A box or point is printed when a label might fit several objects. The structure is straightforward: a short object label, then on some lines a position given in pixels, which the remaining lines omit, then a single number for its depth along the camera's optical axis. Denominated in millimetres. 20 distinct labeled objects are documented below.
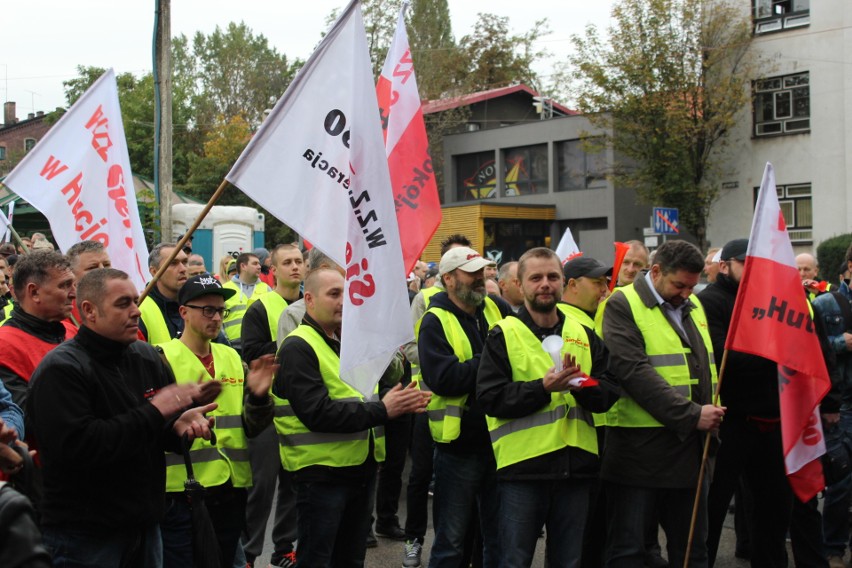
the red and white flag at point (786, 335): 5578
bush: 25641
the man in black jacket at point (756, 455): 5926
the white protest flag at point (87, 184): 6441
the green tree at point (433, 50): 43750
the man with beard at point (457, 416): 5609
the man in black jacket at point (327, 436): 5008
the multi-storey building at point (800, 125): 29562
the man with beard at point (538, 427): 5016
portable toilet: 24812
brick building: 83875
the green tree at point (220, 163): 42062
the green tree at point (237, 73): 61562
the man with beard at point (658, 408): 5359
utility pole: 13758
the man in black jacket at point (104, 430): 3691
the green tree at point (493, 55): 43594
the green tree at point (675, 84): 30344
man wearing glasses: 4891
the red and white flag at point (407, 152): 6750
